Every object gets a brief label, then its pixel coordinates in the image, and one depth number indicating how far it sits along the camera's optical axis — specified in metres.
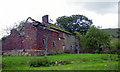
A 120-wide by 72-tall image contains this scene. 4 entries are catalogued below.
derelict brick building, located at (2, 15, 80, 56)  24.69
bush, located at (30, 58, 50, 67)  15.39
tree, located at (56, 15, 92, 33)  52.06
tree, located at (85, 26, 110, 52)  32.50
